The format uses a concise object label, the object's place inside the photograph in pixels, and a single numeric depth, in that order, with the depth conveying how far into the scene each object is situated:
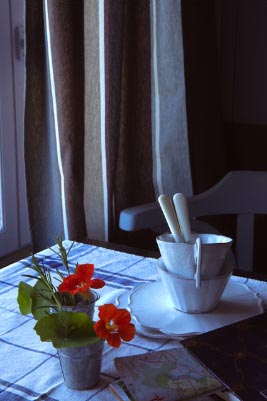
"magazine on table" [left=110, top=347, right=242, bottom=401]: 1.12
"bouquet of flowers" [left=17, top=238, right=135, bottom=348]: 1.12
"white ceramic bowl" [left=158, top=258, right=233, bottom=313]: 1.30
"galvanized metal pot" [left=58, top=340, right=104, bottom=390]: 1.14
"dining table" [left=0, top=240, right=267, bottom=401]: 1.16
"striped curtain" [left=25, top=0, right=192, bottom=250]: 1.96
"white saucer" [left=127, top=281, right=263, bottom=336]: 1.29
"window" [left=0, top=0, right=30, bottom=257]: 2.73
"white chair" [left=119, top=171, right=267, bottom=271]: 2.13
